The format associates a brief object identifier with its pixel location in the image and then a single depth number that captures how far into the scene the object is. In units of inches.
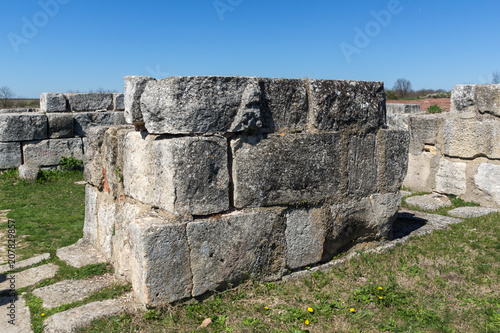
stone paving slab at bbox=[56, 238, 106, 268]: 177.6
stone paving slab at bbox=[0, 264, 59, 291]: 164.4
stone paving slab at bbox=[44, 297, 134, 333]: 122.0
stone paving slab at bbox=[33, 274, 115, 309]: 143.7
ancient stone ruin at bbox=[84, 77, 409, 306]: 127.4
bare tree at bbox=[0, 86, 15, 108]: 885.2
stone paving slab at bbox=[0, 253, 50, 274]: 182.0
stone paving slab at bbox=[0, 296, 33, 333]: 130.3
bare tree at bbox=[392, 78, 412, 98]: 1347.2
